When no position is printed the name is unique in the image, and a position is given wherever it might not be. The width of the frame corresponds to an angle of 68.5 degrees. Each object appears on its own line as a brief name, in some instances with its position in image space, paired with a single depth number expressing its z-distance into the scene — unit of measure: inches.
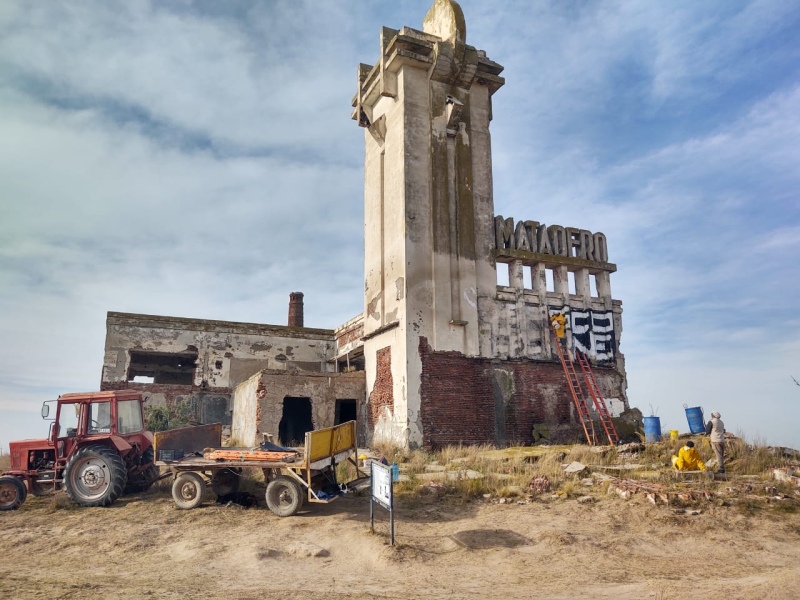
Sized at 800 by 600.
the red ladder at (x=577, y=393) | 701.3
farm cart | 374.6
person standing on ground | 468.4
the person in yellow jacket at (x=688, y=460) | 466.9
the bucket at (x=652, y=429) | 633.6
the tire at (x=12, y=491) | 442.6
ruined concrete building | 665.6
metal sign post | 317.7
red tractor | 441.4
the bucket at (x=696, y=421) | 608.4
